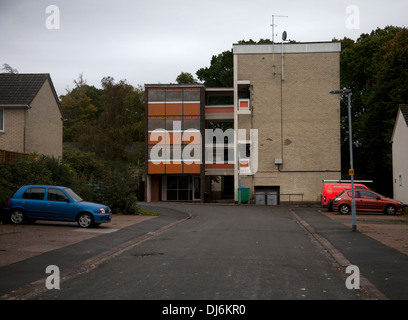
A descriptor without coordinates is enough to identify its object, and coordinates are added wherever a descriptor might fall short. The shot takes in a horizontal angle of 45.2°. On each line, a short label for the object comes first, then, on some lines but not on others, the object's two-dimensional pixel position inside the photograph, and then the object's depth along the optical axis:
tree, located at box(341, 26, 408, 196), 45.34
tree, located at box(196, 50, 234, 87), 59.66
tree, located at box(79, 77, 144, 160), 58.25
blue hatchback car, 18.98
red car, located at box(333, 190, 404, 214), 29.75
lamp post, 19.14
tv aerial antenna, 44.91
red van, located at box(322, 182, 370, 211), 32.78
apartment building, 44.50
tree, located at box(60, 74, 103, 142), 71.25
